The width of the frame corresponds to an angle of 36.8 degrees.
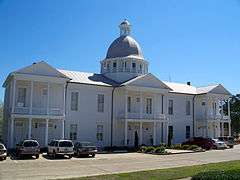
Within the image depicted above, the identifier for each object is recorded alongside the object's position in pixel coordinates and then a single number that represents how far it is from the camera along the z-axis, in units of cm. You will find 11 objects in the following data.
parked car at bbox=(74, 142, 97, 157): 3191
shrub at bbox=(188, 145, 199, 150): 4028
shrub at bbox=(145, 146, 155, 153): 3785
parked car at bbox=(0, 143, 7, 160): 2762
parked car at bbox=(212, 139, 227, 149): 4219
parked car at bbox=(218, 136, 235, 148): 4547
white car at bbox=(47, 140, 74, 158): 3042
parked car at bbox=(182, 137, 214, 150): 4236
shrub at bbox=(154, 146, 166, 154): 3616
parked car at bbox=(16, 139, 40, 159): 2962
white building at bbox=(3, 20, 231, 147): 3698
